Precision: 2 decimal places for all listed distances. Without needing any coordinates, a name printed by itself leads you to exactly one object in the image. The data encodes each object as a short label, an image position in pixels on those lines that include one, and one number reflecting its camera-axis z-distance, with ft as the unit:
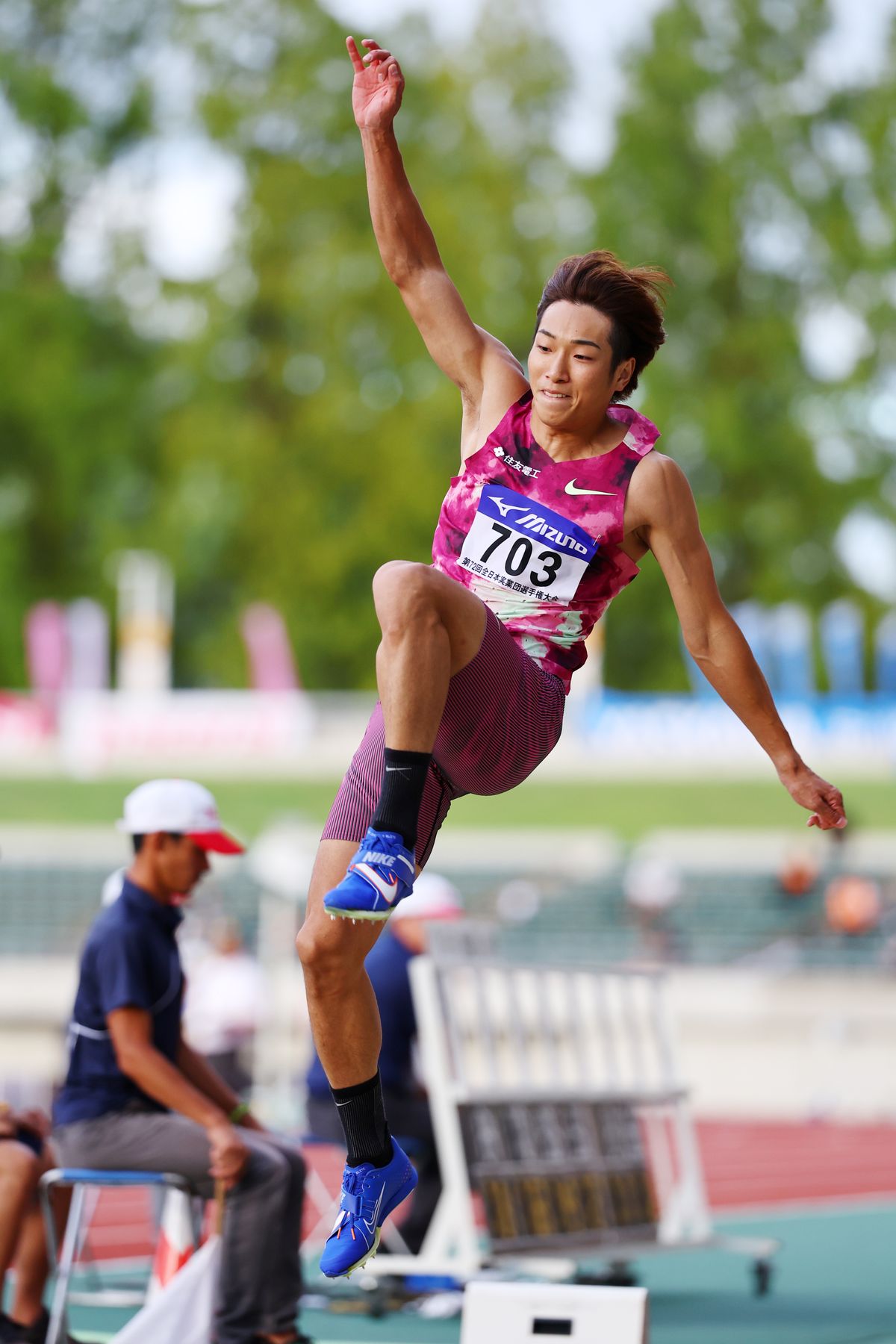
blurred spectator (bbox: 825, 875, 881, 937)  145.07
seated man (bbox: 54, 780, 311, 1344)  36.55
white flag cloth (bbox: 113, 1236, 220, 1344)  33.50
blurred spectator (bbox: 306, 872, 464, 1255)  53.06
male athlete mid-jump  26.00
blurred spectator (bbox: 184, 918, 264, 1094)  87.20
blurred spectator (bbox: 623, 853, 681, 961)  148.15
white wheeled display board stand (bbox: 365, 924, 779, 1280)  46.98
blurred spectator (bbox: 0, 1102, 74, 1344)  36.63
